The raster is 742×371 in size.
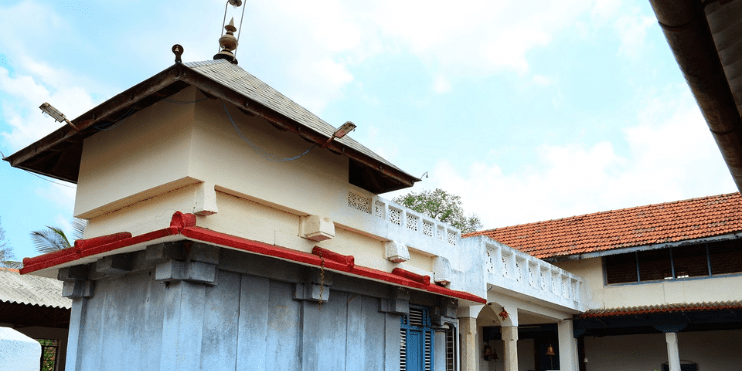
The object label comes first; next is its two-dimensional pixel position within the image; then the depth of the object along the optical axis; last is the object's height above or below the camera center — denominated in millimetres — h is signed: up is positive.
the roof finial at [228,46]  9570 +4653
